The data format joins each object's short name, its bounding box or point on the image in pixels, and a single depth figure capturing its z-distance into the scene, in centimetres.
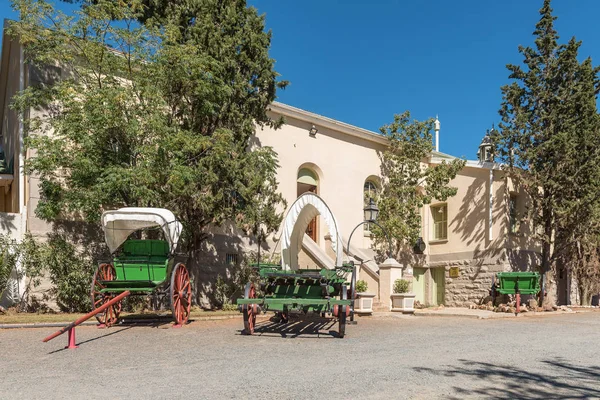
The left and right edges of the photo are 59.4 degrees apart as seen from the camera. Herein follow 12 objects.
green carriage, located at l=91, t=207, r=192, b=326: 1038
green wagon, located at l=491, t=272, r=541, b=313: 1669
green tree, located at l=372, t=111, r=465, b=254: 1997
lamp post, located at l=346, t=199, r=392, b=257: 1530
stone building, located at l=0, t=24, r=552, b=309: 1727
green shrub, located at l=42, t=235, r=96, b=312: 1323
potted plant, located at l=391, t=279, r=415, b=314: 1539
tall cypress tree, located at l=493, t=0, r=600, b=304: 1758
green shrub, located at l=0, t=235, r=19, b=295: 1272
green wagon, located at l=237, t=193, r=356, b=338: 941
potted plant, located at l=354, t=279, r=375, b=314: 1418
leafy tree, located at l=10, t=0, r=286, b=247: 1235
